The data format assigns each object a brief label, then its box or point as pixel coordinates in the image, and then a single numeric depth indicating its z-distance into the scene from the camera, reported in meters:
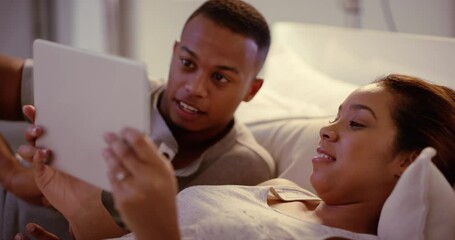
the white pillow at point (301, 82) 1.78
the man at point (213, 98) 1.62
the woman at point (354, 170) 1.11
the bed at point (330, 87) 1.09
